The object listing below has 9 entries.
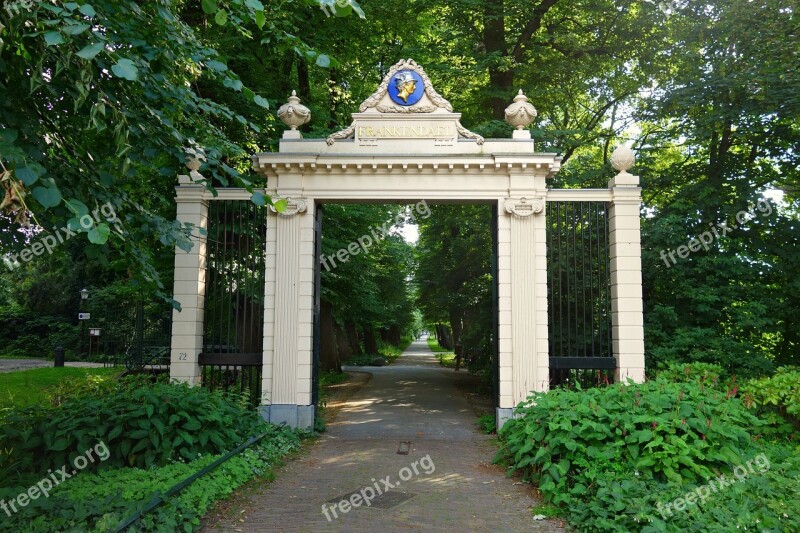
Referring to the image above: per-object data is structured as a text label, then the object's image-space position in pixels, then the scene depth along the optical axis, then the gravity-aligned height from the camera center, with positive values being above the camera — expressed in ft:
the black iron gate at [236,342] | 34.17 -1.70
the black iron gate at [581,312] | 33.73 +0.42
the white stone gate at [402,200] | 33.50 +6.50
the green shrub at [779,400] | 26.45 -3.95
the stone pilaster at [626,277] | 33.68 +2.58
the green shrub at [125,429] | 22.18 -4.93
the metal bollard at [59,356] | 77.60 -5.82
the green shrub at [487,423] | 35.29 -6.95
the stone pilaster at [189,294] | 33.86 +1.38
